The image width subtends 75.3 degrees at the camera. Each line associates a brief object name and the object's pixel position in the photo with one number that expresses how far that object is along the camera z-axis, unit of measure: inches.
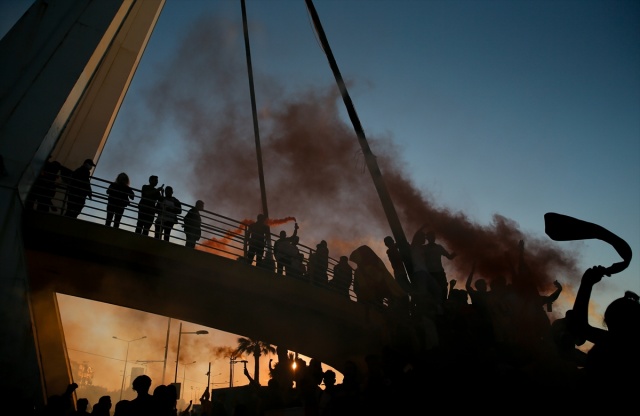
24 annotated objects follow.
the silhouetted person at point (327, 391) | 188.5
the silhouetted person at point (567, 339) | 103.7
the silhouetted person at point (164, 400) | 162.1
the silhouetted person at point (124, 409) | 156.3
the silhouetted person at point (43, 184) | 309.5
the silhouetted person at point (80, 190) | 329.3
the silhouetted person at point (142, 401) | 158.4
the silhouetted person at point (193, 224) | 368.8
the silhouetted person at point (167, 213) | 348.2
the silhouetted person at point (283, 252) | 406.9
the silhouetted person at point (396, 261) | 350.9
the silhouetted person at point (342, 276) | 435.5
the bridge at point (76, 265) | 275.6
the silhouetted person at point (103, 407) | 181.6
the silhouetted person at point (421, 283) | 311.9
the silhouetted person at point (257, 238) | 384.8
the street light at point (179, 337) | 1417.4
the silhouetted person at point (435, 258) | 359.3
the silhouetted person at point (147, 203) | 345.7
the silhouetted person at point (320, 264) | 414.0
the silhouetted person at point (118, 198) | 342.3
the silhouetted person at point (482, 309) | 278.7
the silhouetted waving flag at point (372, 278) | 343.3
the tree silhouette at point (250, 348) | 1440.7
